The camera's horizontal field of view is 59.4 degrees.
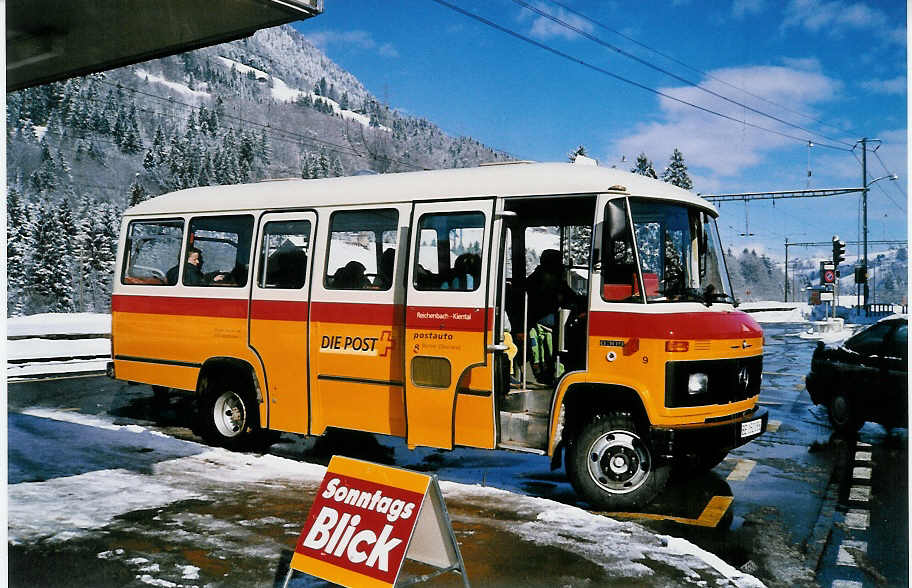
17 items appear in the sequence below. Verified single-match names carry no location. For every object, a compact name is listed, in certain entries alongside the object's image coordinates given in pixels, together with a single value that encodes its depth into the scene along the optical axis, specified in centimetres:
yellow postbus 702
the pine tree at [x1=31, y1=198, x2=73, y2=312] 5944
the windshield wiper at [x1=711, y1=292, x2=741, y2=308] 750
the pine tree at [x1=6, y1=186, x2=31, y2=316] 5488
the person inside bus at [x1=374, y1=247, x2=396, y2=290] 823
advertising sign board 443
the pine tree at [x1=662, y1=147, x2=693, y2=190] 6700
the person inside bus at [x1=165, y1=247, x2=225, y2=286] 966
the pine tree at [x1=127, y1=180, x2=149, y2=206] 7374
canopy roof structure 597
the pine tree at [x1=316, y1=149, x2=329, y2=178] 11081
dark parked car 994
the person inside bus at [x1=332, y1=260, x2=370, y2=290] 841
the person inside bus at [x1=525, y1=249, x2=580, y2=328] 827
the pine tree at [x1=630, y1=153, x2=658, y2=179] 6544
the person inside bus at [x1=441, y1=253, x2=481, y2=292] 759
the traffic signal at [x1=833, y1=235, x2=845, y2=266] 2288
